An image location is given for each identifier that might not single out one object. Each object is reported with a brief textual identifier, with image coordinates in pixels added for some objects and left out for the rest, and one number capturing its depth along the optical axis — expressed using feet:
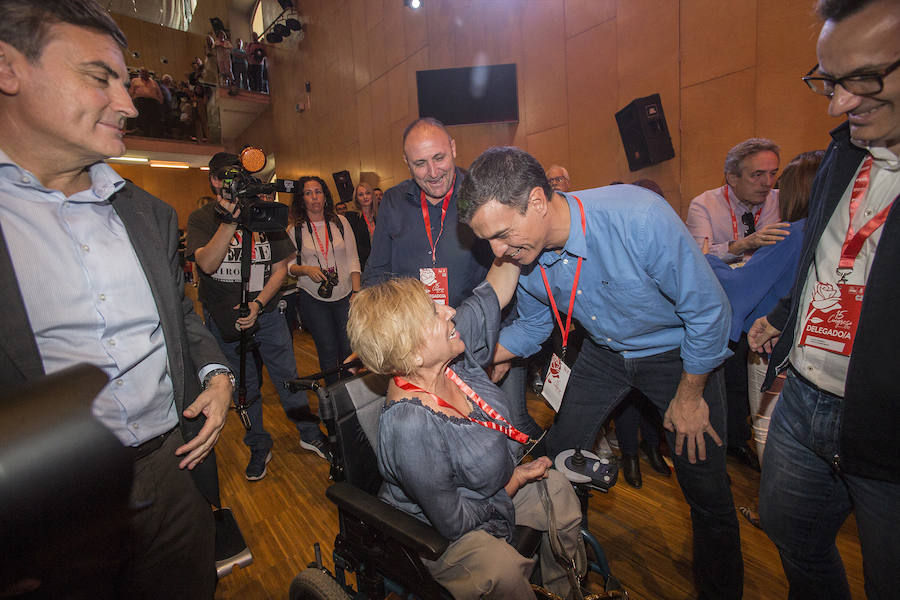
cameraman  7.55
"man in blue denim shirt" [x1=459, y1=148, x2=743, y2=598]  4.23
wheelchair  3.99
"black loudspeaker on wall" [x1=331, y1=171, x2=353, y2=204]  27.04
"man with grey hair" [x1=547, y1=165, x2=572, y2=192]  12.91
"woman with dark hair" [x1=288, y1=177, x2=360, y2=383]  10.29
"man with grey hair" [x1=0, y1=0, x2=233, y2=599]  2.76
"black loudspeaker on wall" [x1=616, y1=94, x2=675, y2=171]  11.83
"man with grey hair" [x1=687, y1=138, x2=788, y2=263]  8.25
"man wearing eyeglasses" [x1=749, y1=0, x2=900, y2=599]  2.81
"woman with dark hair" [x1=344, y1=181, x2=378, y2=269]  14.17
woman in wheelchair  3.76
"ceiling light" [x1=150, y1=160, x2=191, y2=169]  41.16
